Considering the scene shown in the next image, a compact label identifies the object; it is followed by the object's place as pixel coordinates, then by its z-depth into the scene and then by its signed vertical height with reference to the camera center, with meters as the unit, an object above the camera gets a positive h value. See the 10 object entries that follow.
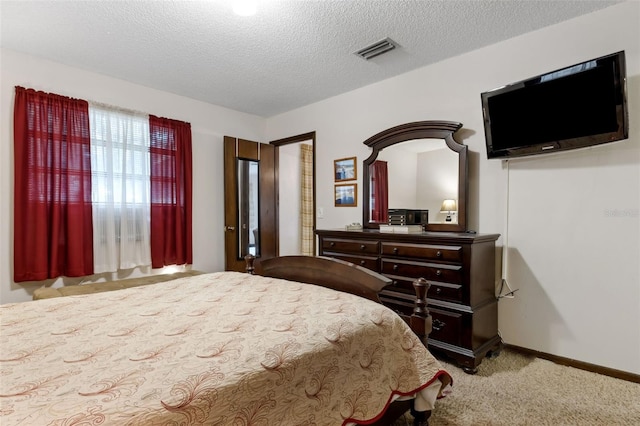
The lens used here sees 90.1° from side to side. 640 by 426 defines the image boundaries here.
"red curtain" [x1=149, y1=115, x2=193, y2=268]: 3.70 +0.27
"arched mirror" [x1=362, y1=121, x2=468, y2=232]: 2.98 +0.38
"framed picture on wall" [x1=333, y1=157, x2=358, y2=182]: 3.93 +0.56
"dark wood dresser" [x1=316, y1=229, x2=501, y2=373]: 2.41 -0.58
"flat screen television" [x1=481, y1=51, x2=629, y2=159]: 2.13 +0.75
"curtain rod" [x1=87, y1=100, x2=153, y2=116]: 3.30 +1.15
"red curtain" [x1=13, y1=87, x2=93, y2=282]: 2.88 +0.27
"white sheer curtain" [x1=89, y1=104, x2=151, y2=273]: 3.30 +0.29
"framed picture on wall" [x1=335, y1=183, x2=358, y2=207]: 3.92 +0.23
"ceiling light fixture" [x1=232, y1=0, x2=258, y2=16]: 2.19 +1.45
